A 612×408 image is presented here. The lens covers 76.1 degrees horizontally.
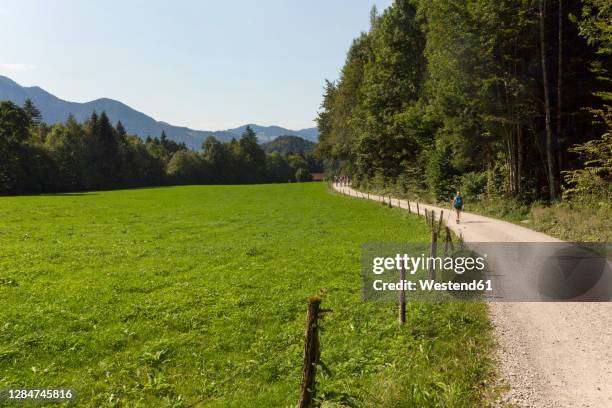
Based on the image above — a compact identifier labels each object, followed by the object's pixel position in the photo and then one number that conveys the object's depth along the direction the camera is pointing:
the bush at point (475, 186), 33.81
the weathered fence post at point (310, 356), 5.84
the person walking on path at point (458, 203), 25.29
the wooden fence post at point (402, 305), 10.05
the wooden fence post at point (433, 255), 11.82
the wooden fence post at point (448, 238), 14.74
